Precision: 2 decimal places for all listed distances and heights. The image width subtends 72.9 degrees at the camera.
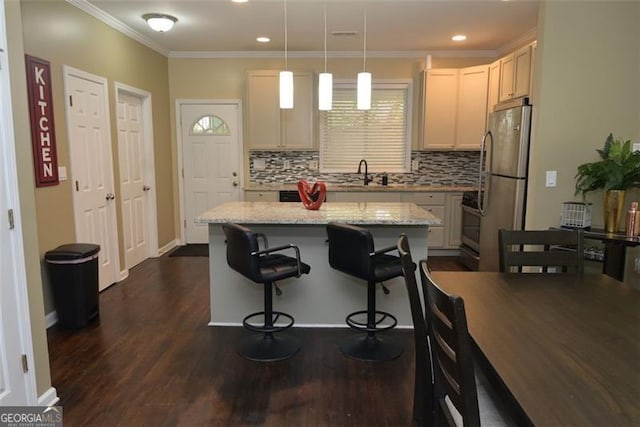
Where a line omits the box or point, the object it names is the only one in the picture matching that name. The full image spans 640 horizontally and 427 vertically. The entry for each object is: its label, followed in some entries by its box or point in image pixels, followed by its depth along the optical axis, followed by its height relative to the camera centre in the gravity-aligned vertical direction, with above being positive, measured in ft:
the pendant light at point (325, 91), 11.10 +1.69
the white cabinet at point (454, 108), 17.58 +2.06
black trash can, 10.59 -3.12
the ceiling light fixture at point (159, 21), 13.32 +4.14
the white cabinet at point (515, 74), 13.62 +2.80
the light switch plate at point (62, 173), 11.41 -0.46
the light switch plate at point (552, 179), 10.93 -0.52
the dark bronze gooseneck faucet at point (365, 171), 19.29 -0.61
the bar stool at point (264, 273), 8.46 -2.35
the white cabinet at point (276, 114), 18.20 +1.81
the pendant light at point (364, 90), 11.18 +1.74
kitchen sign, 10.35 +0.84
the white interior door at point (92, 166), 12.12 -0.31
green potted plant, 9.81 -0.37
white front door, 19.35 +0.07
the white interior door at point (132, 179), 15.25 -0.85
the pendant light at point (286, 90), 11.04 +1.71
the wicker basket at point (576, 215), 10.48 -1.36
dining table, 3.43 -1.90
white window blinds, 19.29 +1.13
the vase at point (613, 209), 9.98 -1.16
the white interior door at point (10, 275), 6.44 -1.82
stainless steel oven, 15.69 -2.80
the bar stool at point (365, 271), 8.52 -2.28
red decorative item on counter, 10.83 -0.95
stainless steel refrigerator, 11.99 -0.49
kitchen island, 10.43 -3.06
